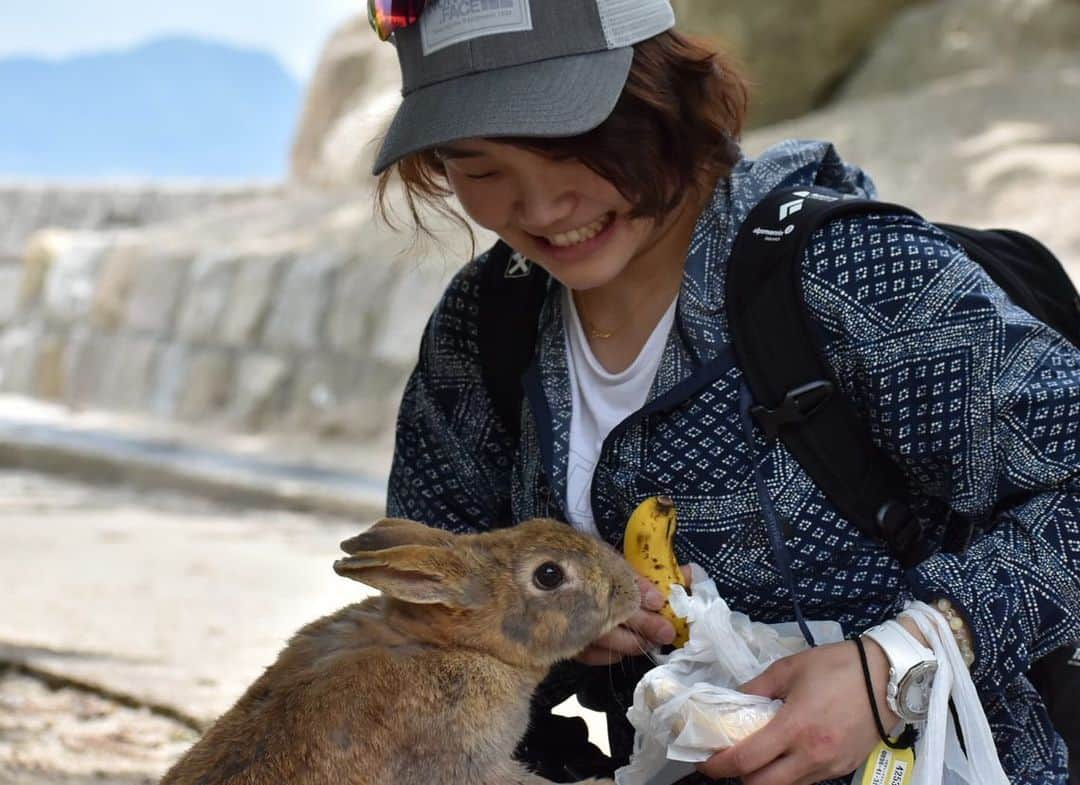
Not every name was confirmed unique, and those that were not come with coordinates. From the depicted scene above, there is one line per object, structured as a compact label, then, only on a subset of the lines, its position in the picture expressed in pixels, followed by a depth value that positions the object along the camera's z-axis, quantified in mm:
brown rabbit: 2189
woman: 2141
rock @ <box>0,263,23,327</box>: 16406
